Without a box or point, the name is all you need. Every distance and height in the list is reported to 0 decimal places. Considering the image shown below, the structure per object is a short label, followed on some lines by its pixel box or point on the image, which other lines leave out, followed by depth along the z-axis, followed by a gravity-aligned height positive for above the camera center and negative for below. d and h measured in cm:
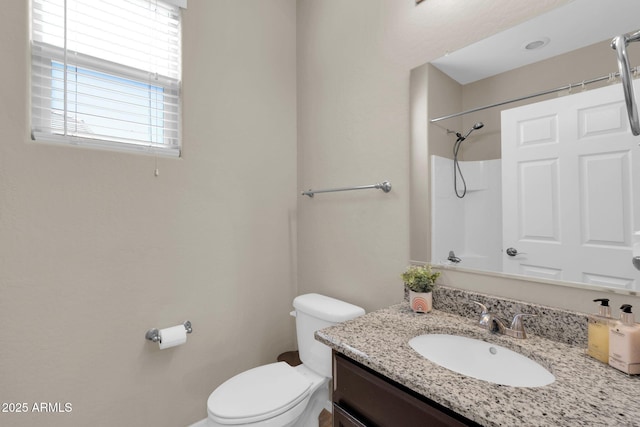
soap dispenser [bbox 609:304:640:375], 67 -32
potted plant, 114 -29
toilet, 112 -76
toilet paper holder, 139 -57
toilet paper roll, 137 -58
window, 121 +68
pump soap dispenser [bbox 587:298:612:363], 74 -32
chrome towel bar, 141 +14
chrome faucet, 92 -37
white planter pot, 114 -35
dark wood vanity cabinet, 66 -49
